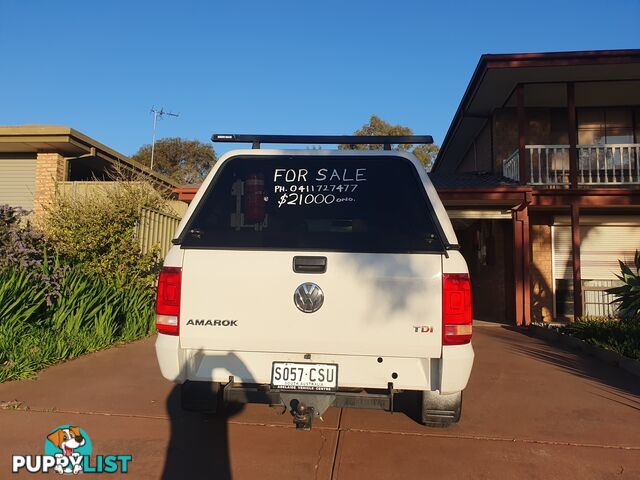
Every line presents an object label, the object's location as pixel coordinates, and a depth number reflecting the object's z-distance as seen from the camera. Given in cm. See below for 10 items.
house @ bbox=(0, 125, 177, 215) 1120
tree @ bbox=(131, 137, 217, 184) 3681
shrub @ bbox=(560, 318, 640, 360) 638
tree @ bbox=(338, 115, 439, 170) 3192
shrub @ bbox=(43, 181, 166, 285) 736
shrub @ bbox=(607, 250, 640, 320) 739
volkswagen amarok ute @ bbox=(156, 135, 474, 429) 291
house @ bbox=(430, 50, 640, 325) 1020
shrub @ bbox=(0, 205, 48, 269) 600
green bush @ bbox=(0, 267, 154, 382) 524
